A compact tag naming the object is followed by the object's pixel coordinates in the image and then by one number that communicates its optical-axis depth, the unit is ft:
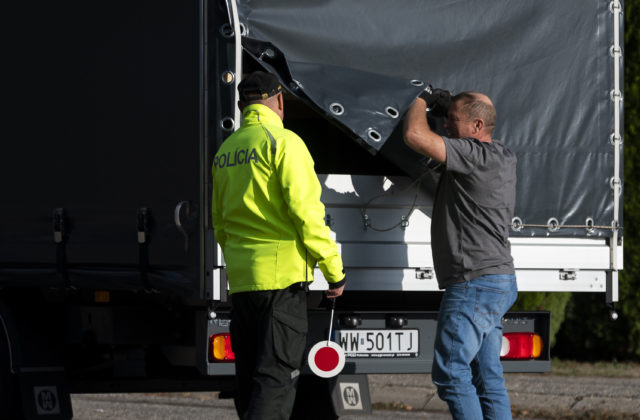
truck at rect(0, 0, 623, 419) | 35.55
